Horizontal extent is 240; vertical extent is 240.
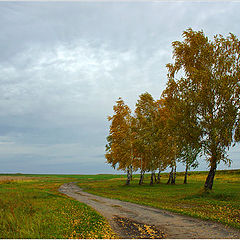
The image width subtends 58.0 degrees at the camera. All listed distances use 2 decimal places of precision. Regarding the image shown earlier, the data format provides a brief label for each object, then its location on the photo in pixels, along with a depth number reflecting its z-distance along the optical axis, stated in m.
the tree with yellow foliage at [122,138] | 47.75
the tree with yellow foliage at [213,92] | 24.44
